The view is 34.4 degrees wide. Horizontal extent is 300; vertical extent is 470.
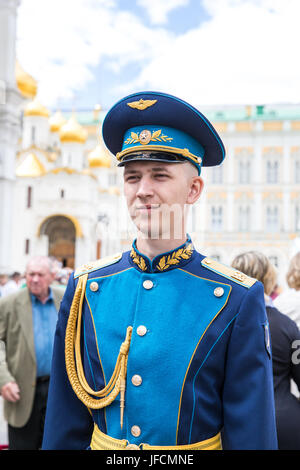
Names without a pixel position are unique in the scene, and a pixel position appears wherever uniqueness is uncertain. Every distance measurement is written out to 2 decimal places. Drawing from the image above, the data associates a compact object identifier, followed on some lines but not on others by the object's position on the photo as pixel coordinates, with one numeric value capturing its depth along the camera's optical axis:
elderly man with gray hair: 3.44
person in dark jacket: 2.38
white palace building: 26.03
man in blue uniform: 1.40
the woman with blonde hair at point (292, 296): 2.96
